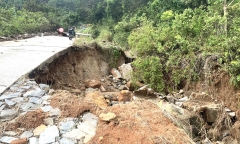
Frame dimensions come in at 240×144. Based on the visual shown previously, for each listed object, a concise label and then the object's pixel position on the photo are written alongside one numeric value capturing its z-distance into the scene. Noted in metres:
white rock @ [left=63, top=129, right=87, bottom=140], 2.80
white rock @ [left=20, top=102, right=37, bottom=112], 3.42
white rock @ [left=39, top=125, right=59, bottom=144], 2.74
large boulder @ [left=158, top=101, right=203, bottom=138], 3.46
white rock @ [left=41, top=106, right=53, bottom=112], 3.37
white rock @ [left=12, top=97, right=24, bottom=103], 3.62
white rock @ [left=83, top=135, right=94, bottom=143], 2.71
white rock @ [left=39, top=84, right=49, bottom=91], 4.20
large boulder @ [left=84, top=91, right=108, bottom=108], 4.18
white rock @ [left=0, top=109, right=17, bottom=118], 3.22
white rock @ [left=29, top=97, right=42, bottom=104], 3.63
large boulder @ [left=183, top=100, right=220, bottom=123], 4.23
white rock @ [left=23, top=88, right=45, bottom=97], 3.86
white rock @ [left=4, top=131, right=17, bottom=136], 2.87
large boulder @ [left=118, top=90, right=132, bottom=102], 4.73
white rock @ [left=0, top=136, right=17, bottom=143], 2.74
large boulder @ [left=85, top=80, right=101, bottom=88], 6.94
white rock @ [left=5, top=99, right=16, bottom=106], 3.50
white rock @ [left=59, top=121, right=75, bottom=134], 2.92
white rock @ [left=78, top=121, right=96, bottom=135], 2.87
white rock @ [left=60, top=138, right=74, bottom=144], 2.71
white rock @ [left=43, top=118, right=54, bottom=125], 3.10
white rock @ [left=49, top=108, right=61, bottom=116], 3.28
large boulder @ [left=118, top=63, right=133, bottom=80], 8.27
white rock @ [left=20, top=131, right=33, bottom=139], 2.83
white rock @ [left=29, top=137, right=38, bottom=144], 2.72
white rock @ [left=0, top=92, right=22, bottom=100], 3.72
